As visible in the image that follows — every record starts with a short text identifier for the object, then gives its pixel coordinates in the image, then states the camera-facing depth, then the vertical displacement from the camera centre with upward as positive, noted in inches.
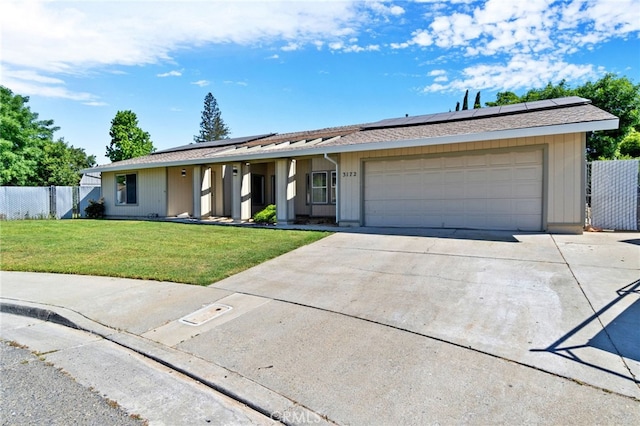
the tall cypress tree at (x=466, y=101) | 1157.1 +329.5
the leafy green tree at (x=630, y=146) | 823.7 +128.5
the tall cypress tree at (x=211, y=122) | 2391.7 +544.8
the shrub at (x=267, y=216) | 575.4 -24.8
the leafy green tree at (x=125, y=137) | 1347.2 +251.8
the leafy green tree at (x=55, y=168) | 1301.7 +126.5
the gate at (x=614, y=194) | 392.2 +6.4
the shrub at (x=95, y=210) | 797.2 -19.3
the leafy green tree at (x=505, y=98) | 1059.3 +314.5
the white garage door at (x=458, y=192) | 400.8 +10.9
